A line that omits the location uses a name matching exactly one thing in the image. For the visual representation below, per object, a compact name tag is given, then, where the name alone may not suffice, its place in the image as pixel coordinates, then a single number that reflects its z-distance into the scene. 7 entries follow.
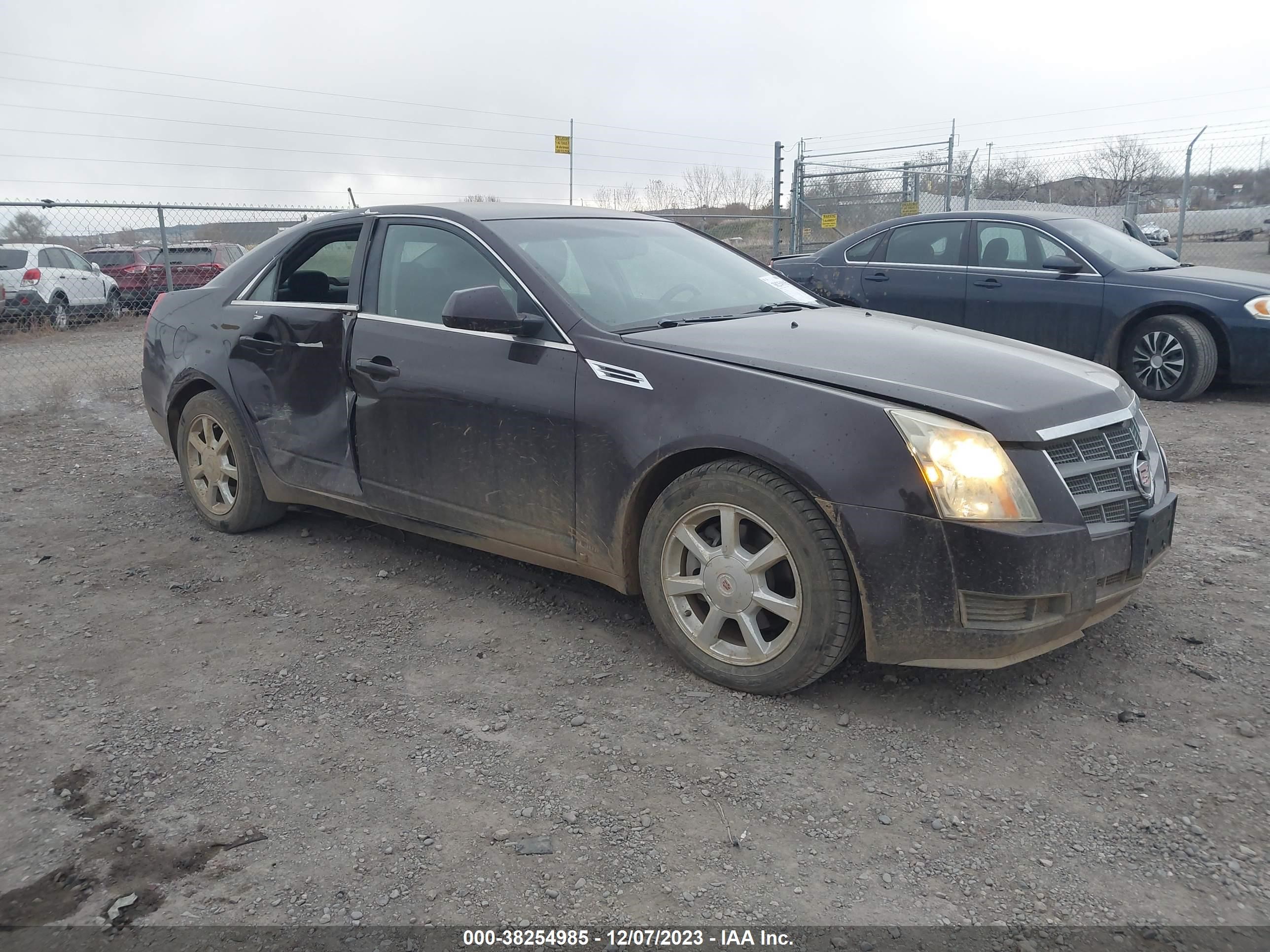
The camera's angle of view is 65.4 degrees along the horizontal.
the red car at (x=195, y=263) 15.34
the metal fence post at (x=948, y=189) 15.37
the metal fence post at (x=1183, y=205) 14.04
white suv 14.80
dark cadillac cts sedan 2.87
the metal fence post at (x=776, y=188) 15.10
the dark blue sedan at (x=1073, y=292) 7.68
